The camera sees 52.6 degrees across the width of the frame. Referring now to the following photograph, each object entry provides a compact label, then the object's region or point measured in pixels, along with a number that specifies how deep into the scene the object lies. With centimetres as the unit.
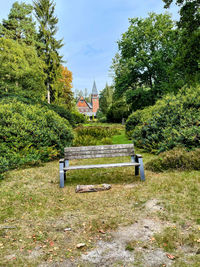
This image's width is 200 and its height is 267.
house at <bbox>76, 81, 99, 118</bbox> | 8236
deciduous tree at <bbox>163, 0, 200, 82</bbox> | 1510
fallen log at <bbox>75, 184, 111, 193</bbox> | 468
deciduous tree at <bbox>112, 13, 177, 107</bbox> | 2422
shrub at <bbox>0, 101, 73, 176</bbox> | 651
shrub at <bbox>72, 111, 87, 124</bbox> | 3494
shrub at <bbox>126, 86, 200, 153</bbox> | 658
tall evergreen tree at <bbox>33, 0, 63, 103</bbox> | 3105
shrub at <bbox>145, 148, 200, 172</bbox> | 556
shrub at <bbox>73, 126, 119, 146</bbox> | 1140
